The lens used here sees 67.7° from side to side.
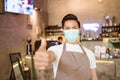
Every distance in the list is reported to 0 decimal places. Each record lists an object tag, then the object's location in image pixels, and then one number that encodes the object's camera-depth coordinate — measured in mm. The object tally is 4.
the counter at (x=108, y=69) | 1593
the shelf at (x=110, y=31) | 3332
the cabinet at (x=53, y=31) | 3428
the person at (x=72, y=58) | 632
